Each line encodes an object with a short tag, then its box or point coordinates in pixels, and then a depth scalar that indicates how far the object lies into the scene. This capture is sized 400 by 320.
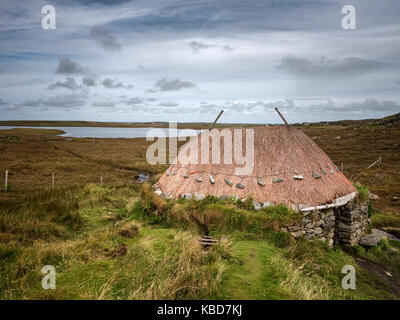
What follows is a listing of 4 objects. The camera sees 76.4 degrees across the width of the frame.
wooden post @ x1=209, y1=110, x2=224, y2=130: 11.34
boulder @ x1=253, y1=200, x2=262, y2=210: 8.69
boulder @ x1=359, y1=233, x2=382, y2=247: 9.78
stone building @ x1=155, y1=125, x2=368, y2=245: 8.95
